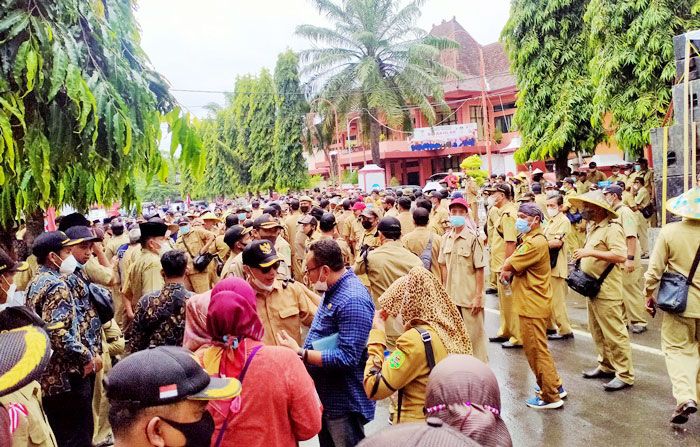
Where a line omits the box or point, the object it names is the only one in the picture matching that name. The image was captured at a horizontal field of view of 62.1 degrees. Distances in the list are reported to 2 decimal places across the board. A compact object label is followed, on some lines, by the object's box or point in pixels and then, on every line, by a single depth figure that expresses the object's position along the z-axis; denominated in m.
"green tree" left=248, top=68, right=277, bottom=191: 32.47
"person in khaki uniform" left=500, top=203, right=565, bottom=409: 5.21
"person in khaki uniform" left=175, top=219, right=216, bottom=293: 7.13
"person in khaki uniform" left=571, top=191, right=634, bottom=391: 5.53
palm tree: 26.70
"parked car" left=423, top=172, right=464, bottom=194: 35.56
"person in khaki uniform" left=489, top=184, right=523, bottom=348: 7.30
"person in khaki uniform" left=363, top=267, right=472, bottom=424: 2.93
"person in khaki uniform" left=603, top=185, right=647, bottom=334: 7.03
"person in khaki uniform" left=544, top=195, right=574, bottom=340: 7.30
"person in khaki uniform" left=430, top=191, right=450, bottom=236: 9.12
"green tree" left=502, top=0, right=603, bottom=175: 17.11
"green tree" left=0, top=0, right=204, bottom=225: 3.18
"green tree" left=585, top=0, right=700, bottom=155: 13.04
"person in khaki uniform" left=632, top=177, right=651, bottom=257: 12.13
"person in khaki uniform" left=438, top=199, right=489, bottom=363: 6.01
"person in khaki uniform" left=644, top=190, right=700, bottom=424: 4.62
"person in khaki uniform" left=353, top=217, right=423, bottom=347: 5.50
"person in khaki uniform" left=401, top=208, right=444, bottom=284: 7.11
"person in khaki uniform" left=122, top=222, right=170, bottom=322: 5.93
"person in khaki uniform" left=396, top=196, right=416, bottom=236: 9.60
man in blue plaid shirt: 3.36
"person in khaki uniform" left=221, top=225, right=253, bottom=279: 6.28
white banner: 34.88
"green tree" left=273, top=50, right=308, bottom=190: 30.42
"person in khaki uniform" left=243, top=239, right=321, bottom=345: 3.86
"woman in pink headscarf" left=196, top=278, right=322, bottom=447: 2.52
